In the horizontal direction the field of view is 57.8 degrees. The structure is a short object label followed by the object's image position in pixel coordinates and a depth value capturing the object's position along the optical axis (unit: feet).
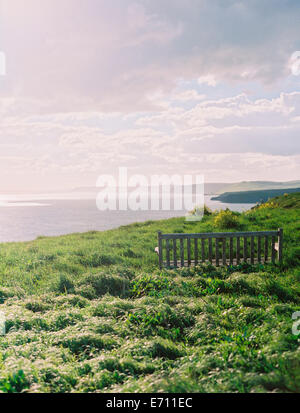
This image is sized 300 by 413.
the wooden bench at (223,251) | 29.01
